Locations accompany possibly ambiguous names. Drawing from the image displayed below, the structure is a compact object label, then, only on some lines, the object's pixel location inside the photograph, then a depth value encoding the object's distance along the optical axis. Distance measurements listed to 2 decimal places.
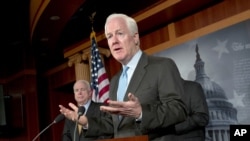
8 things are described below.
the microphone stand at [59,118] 2.84
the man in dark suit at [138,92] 1.76
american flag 6.09
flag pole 6.61
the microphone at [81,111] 2.17
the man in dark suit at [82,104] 4.45
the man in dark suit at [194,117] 3.85
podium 1.62
